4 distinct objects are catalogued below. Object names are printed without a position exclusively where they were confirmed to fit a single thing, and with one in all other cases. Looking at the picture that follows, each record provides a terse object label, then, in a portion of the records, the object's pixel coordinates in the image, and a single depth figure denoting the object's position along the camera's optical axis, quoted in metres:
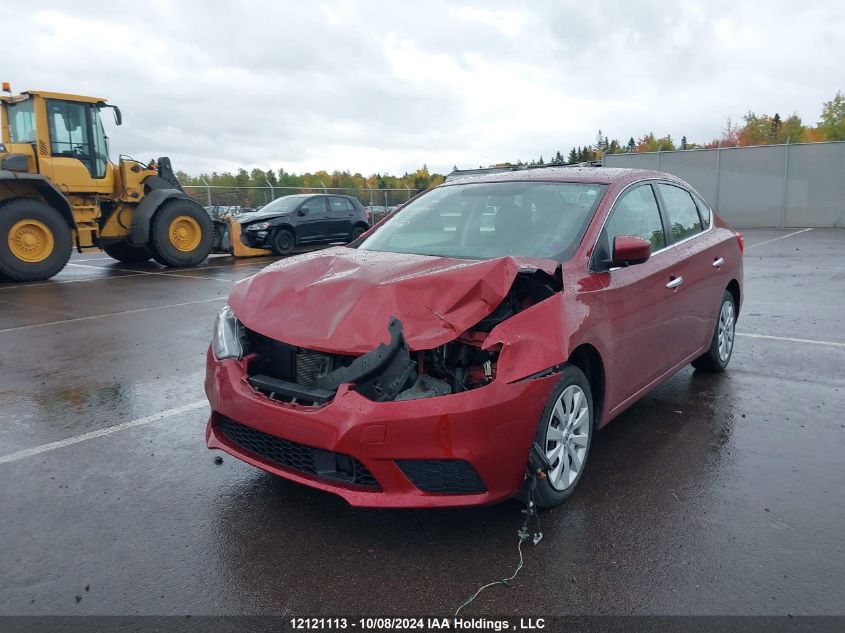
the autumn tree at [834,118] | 61.78
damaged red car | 2.81
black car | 16.11
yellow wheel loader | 11.67
